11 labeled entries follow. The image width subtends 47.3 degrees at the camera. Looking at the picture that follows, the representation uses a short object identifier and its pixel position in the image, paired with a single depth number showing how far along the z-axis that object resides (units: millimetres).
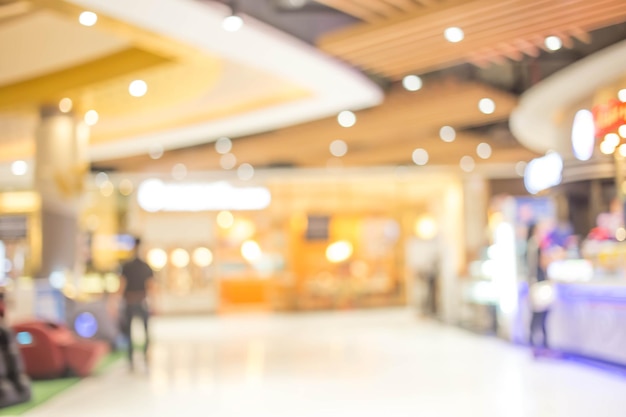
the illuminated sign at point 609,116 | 7648
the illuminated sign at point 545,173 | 10828
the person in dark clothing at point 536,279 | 9227
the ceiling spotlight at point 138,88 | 10928
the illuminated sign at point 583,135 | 9484
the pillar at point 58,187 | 10945
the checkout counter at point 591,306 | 8281
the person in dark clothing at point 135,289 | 9117
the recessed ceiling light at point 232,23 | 7065
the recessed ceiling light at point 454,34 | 7215
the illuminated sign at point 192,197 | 19703
